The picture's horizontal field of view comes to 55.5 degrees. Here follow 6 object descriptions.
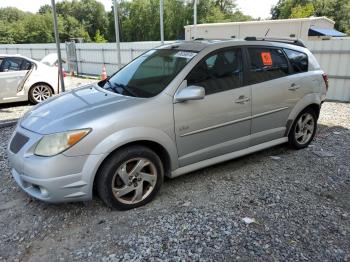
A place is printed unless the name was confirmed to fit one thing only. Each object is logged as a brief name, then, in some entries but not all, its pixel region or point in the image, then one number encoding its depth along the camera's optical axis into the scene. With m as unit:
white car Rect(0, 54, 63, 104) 8.57
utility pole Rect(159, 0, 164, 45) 12.66
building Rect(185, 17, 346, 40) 18.97
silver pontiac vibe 3.17
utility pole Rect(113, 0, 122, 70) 9.08
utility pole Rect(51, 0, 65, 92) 6.80
